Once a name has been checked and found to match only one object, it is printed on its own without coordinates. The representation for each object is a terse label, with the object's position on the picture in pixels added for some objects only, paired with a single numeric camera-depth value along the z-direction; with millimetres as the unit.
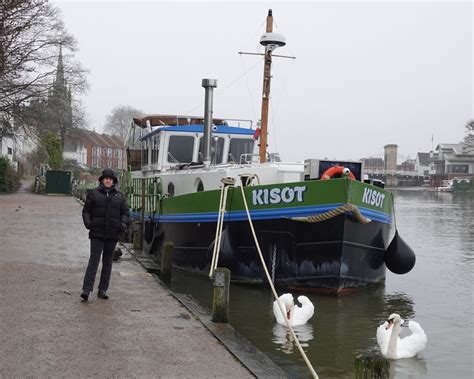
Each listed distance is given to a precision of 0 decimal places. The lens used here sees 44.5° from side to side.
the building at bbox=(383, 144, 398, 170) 124188
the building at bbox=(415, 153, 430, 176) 122688
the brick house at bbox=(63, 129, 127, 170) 104494
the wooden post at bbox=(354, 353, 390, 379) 3918
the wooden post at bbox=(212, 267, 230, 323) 6590
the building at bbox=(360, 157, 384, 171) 133975
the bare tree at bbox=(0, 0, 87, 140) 25609
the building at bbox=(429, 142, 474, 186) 99875
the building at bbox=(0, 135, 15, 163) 50156
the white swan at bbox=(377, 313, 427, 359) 6754
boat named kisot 9453
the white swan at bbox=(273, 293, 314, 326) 7965
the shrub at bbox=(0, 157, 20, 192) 37219
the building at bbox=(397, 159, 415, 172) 135000
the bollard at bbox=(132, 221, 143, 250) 14062
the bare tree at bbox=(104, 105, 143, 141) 91756
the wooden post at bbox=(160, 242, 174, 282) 10703
